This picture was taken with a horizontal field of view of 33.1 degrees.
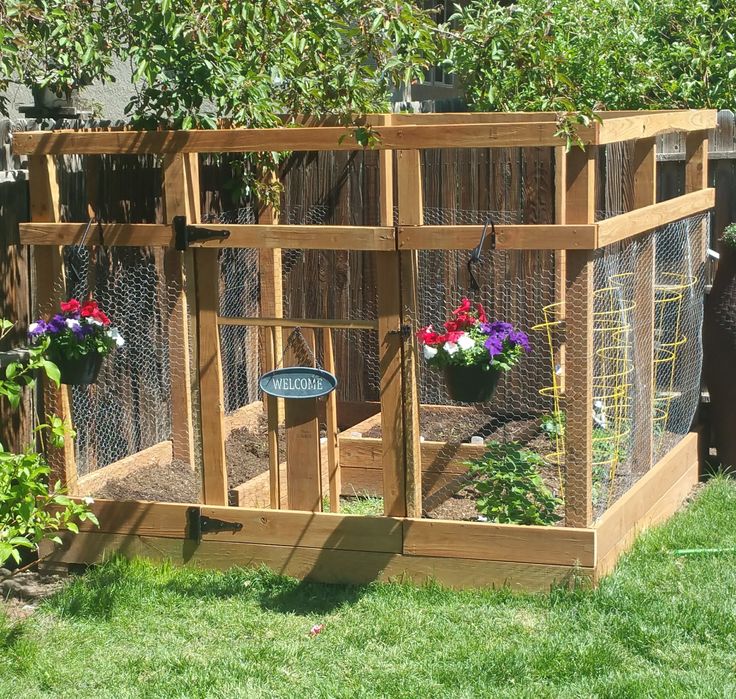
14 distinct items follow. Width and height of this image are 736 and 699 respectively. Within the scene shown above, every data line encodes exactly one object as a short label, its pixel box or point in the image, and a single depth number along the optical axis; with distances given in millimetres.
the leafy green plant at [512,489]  5156
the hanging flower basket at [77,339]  5156
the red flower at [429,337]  4914
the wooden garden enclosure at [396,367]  4844
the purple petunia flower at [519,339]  4961
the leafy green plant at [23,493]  4359
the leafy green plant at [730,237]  6531
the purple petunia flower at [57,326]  5164
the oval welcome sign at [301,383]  5160
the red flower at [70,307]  5223
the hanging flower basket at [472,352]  4855
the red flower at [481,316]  5007
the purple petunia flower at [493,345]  4852
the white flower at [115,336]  5250
